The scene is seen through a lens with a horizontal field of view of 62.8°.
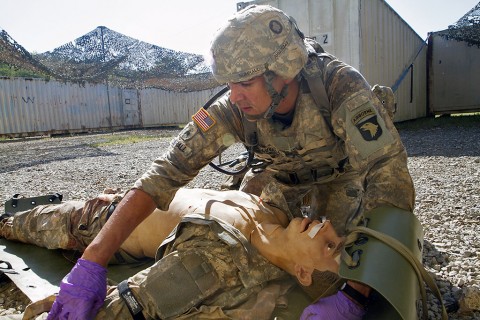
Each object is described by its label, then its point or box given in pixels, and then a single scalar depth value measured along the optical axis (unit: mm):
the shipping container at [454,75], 12906
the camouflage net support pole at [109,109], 18569
